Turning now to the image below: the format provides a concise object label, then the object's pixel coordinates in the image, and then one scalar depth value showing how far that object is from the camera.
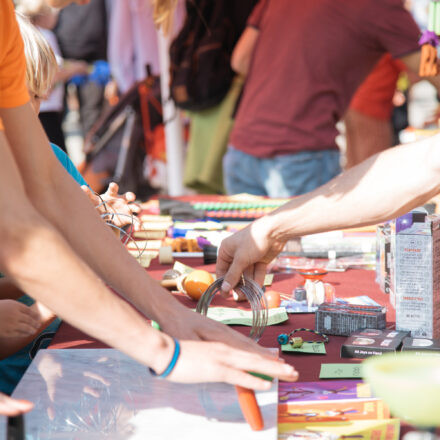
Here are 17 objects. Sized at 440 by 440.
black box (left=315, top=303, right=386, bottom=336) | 1.92
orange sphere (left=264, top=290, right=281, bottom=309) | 2.07
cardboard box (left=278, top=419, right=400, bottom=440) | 1.63
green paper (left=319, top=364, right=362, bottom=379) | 1.78
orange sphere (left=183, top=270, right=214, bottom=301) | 2.13
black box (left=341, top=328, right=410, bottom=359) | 1.81
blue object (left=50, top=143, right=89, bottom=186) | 2.42
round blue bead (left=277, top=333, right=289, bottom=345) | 1.90
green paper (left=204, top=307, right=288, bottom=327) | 2.00
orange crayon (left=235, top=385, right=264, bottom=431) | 1.64
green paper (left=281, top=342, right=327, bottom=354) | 1.87
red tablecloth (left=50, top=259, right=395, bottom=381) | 1.84
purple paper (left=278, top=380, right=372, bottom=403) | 1.72
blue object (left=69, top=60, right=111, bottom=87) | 5.88
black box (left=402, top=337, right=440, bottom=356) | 1.79
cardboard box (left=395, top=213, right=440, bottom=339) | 1.87
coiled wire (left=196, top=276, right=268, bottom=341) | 1.92
